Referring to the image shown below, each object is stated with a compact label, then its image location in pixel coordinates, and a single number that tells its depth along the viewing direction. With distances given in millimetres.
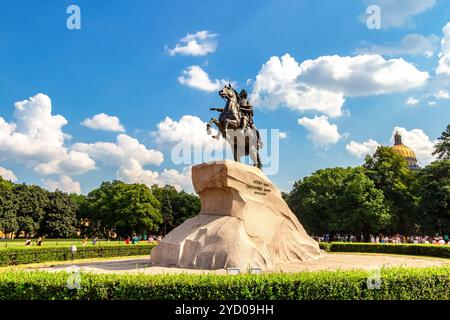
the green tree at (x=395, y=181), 48500
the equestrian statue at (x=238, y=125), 21188
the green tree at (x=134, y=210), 64625
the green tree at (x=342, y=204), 44750
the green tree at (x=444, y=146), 50688
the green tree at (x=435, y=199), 41969
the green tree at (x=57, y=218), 73000
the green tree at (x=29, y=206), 65750
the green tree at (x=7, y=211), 58875
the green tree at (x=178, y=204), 82562
